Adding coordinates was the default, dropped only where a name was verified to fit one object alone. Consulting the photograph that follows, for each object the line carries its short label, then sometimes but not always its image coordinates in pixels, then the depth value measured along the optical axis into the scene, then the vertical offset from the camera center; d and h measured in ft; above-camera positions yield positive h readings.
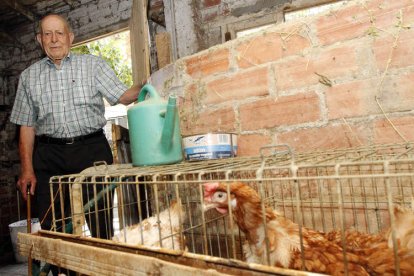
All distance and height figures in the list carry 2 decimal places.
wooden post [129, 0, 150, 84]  6.23 +2.58
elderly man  5.22 +1.00
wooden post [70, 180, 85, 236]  2.98 -0.44
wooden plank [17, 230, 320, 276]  1.56 -0.62
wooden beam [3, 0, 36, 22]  10.54 +5.82
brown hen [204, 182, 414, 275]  2.36 -0.90
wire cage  2.93 -0.63
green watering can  3.19 +0.24
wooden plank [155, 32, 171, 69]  5.98 +2.17
